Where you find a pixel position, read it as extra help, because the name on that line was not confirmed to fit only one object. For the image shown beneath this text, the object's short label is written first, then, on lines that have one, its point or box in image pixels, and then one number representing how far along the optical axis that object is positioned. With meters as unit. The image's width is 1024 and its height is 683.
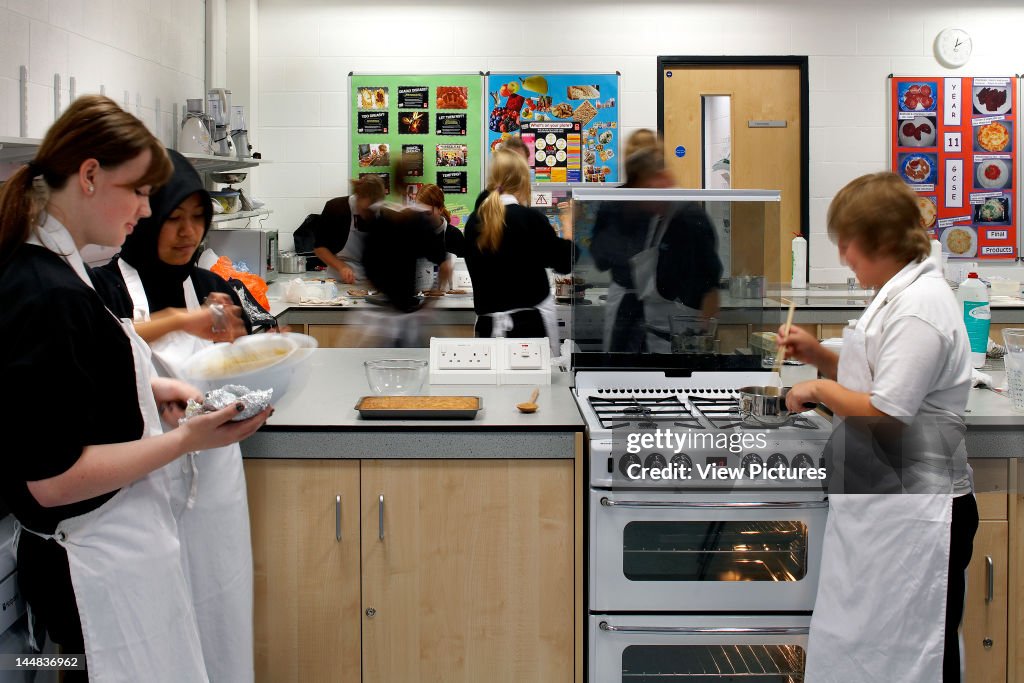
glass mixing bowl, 2.76
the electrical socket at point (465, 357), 3.00
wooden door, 6.20
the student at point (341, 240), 5.48
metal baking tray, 2.51
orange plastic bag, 4.07
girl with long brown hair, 1.53
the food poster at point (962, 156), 6.19
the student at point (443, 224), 4.84
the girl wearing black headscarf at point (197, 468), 2.15
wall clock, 6.14
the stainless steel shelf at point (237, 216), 5.10
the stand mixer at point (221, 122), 5.29
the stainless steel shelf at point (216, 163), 4.88
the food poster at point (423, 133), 6.20
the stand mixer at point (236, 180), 5.55
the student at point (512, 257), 4.13
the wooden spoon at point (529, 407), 2.59
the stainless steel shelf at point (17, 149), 3.03
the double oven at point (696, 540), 2.42
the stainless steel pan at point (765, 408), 2.56
